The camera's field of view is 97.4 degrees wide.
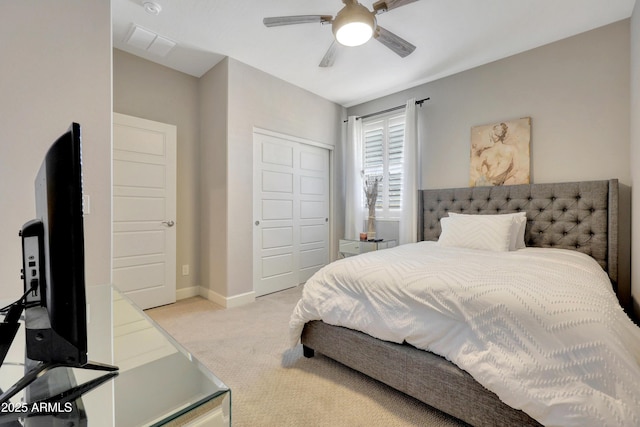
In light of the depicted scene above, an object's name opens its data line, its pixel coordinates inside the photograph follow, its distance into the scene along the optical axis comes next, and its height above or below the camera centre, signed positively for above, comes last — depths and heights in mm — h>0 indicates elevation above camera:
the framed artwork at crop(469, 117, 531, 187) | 2787 +581
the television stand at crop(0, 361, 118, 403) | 602 -366
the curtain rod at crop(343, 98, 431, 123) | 3438 +1335
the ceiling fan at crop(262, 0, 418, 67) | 1748 +1236
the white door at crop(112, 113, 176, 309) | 2834 +10
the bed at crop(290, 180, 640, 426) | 989 -590
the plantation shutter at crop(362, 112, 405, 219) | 3752 +729
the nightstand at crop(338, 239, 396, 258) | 3498 -462
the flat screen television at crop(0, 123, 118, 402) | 568 -111
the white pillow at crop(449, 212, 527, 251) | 2467 -185
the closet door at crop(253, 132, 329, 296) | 3396 -13
